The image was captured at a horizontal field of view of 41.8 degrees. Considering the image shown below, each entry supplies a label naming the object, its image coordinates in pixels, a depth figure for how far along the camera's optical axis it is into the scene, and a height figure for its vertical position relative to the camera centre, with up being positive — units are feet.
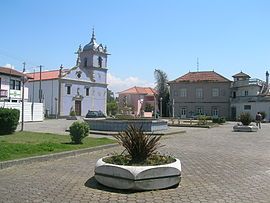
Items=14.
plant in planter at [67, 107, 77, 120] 175.74 -0.27
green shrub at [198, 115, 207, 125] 120.53 -2.30
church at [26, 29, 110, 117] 203.82 +17.42
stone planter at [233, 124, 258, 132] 93.75 -3.62
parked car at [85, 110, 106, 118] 166.71 -0.44
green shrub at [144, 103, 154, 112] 276.41 +5.00
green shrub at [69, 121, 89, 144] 50.60 -2.46
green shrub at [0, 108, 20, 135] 65.67 -1.34
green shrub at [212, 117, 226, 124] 139.97 -2.22
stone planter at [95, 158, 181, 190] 23.95 -4.31
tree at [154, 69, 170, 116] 254.88 +20.26
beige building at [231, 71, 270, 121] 192.03 +11.20
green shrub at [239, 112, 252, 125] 96.53 -1.22
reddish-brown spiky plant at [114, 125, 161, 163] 27.20 -2.35
